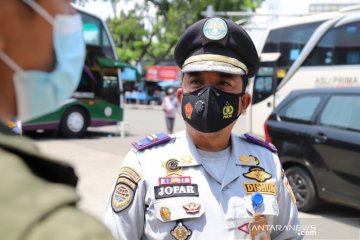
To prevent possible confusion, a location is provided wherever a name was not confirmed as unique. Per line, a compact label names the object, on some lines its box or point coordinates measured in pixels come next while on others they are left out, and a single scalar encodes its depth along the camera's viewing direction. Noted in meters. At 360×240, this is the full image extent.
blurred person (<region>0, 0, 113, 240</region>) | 0.57
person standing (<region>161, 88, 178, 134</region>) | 11.82
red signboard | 36.22
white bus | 9.91
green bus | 11.30
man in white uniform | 1.66
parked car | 5.02
